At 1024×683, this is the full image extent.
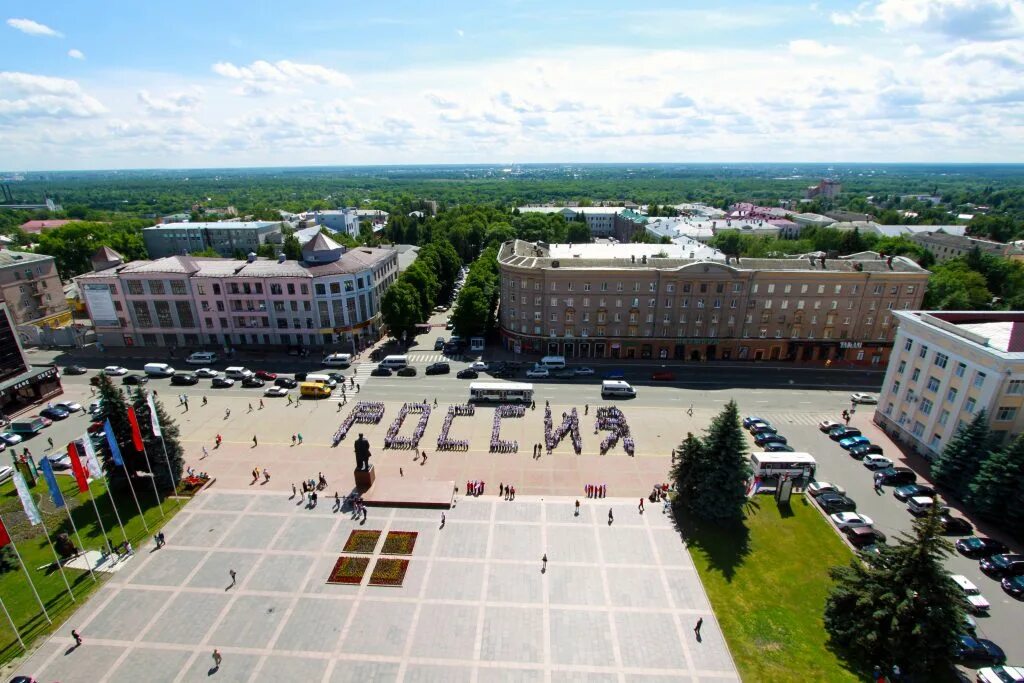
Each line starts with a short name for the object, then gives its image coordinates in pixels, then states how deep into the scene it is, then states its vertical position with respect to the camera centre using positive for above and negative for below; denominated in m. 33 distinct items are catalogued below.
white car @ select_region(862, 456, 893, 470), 50.62 -28.69
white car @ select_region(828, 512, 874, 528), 42.25 -28.52
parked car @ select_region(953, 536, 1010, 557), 39.19 -28.39
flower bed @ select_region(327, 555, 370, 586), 36.66 -28.16
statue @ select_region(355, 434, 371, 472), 45.22 -24.79
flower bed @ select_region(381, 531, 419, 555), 39.34 -28.27
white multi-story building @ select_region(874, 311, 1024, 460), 44.97 -19.99
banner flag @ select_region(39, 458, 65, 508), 33.36 -19.93
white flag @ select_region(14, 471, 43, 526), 31.33 -19.61
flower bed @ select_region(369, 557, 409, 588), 36.47 -28.19
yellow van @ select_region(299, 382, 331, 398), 66.62 -27.93
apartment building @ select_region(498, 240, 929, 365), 74.00 -20.58
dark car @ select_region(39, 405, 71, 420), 61.00 -27.95
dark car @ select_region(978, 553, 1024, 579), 37.00 -28.26
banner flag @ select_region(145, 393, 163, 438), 42.44 -19.81
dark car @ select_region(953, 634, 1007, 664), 30.89 -28.38
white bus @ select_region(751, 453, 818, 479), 47.78 -27.31
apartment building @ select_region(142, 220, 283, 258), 156.50 -21.62
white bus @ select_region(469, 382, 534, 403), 64.31 -27.64
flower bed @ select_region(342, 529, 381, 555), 39.59 -28.23
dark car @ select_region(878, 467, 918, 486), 48.50 -28.72
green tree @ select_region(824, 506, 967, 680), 28.27 -24.30
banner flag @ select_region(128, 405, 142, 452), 40.56 -20.27
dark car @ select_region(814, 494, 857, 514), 44.53 -28.53
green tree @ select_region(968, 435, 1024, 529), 39.81 -24.99
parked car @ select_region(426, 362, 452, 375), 74.31 -28.43
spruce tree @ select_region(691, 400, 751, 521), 40.50 -23.53
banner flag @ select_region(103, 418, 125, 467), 38.85 -20.12
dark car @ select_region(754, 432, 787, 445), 54.62 -28.44
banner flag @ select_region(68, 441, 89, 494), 35.25 -20.08
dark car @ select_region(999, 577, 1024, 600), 35.44 -28.42
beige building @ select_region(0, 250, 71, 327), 88.75 -21.08
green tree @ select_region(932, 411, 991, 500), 44.12 -25.04
